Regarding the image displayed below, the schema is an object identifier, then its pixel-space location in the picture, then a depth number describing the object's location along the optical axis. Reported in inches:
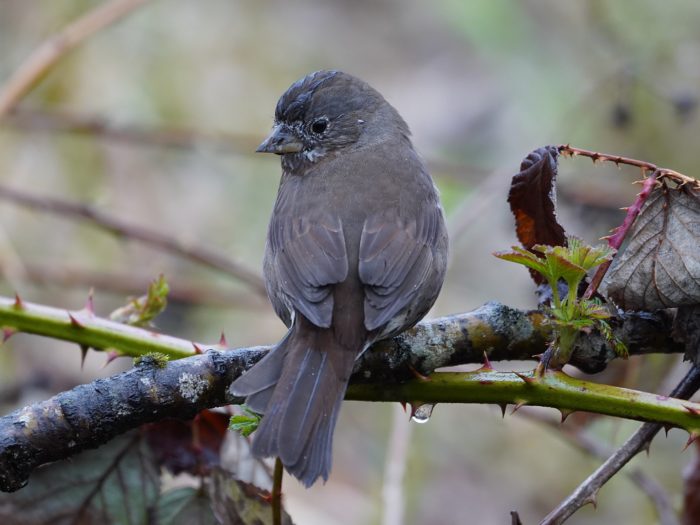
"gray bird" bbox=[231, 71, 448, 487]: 180.9
